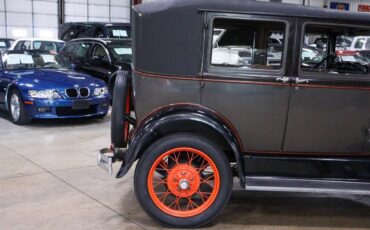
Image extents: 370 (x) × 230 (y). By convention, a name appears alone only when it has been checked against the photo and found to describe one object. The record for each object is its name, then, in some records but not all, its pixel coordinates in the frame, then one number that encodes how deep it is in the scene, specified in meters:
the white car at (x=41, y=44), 12.76
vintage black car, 3.61
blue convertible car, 7.27
